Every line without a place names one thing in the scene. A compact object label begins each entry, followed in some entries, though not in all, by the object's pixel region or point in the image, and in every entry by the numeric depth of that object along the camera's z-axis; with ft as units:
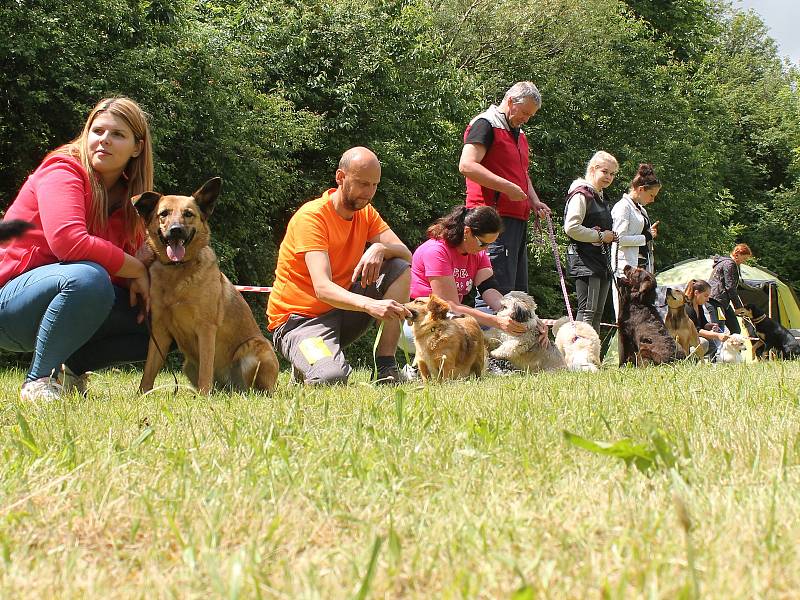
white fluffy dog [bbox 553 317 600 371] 26.61
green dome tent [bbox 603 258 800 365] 53.01
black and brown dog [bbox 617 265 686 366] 27.66
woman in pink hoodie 14.17
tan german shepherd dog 15.35
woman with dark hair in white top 28.27
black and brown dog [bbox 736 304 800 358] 41.83
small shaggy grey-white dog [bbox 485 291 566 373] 24.88
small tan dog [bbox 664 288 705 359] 32.01
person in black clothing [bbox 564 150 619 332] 26.50
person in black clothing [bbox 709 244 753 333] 40.78
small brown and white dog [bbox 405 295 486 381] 20.77
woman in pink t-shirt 21.99
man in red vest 22.72
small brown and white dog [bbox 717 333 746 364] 38.60
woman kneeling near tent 37.99
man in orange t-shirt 17.70
